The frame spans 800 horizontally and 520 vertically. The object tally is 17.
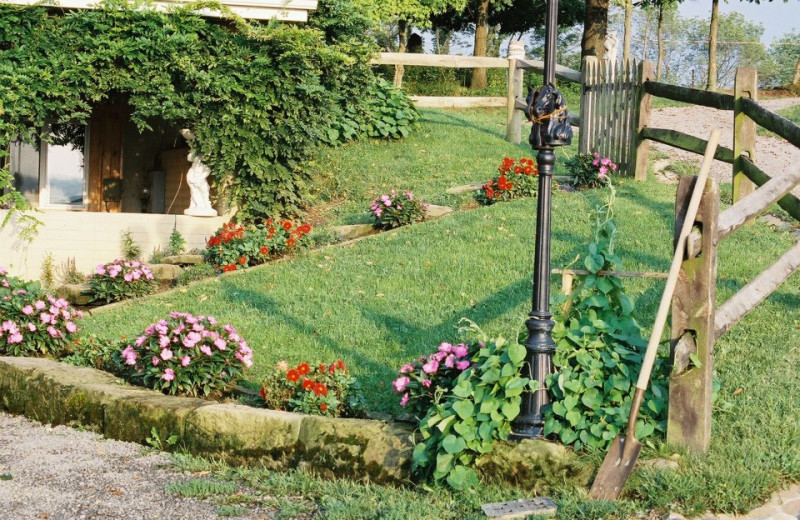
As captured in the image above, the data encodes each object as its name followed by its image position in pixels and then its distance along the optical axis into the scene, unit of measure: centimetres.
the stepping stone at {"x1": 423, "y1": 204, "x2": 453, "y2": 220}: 1159
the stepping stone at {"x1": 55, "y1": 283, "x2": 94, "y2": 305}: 1037
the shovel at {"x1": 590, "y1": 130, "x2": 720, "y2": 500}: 425
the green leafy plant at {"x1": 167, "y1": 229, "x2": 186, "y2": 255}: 1205
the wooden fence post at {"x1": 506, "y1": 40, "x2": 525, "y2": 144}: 1638
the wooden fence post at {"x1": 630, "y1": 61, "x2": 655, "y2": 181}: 1215
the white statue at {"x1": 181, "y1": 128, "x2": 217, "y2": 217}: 1241
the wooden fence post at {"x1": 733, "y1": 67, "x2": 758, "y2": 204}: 956
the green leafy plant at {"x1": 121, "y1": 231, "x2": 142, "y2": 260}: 1209
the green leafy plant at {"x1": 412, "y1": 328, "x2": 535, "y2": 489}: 462
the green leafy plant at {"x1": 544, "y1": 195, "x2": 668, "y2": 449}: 461
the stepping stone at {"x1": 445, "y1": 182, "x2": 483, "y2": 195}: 1294
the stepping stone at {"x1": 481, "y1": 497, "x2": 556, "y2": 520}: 420
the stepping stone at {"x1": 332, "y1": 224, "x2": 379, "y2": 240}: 1143
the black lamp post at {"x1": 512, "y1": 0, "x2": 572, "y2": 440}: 479
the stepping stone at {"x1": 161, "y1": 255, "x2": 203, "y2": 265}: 1130
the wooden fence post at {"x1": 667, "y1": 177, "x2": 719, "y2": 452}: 451
